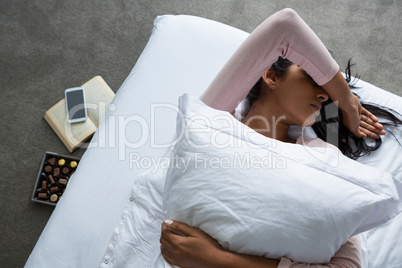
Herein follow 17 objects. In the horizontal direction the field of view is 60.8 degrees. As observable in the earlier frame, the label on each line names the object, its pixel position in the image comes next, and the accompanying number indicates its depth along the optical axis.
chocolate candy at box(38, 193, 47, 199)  1.52
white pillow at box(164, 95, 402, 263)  0.75
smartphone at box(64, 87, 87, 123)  1.61
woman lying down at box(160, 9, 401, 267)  0.99
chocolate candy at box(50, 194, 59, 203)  1.52
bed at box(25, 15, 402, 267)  1.00
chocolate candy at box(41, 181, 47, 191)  1.52
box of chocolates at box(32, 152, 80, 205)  1.52
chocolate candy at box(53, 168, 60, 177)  1.52
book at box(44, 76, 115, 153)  1.60
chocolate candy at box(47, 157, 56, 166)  1.53
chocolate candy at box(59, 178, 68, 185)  1.51
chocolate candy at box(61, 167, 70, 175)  1.52
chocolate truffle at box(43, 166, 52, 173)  1.53
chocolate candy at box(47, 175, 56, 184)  1.52
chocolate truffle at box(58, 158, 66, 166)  1.53
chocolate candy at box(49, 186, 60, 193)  1.51
